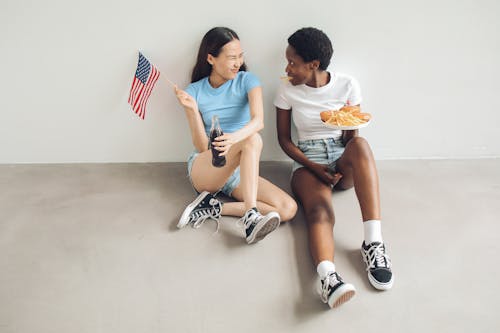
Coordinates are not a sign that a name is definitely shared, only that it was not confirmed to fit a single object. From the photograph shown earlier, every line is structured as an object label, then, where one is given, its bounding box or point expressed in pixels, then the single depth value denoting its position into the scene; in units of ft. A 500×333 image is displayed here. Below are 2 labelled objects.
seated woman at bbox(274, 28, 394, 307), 5.73
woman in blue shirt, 6.54
